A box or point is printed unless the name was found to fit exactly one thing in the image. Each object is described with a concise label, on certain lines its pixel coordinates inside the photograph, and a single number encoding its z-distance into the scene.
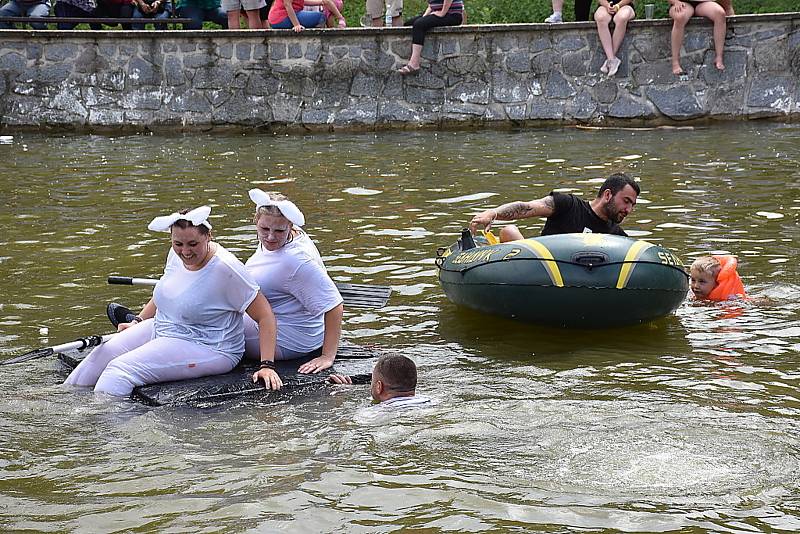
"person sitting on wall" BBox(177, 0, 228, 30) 20.09
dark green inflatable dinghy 8.00
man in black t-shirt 9.00
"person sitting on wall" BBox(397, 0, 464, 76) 19.06
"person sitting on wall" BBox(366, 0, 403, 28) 19.92
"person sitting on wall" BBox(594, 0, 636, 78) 18.62
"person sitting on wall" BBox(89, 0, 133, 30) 20.02
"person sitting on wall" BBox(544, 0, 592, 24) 19.62
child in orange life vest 9.04
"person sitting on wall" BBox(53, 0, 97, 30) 19.80
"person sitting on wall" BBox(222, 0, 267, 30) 19.59
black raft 6.73
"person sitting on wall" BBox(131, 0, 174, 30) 19.94
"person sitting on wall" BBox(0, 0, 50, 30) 20.02
